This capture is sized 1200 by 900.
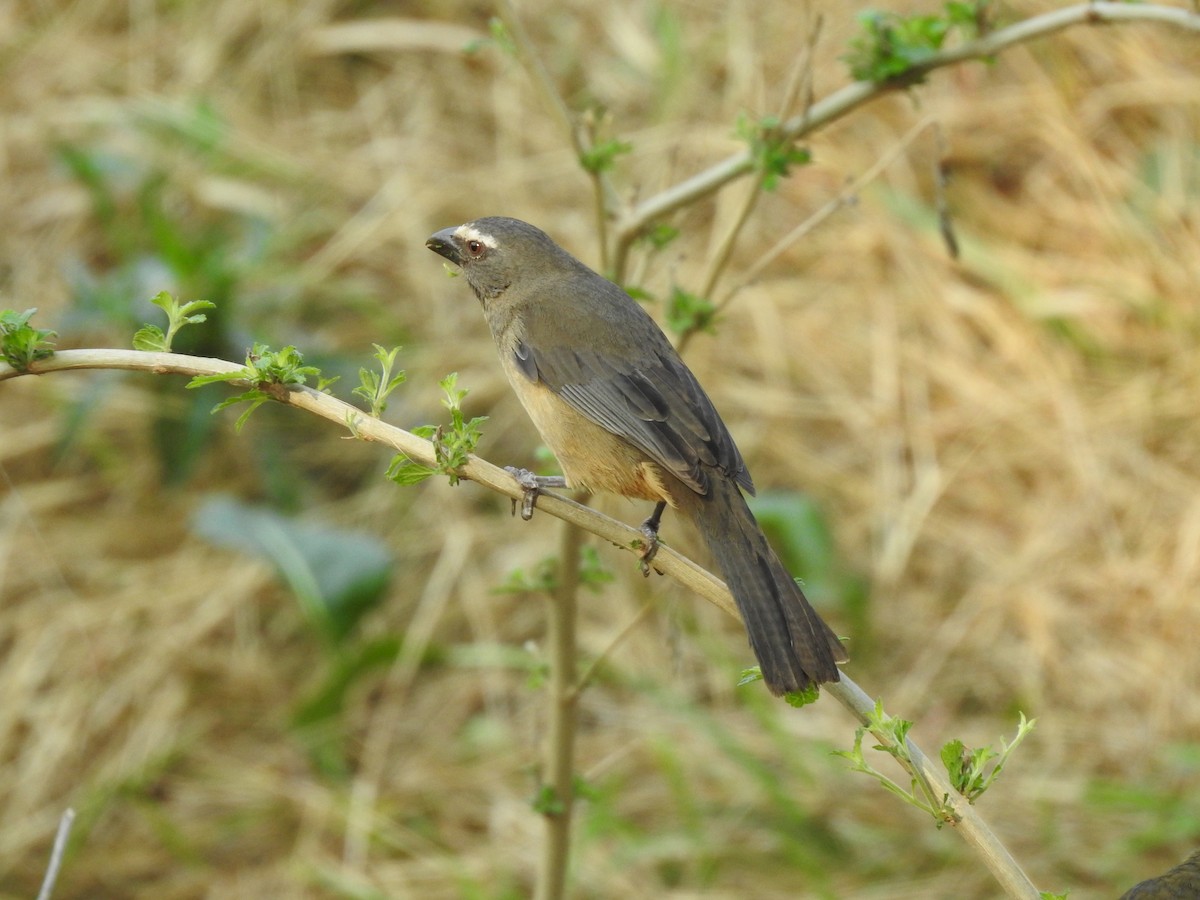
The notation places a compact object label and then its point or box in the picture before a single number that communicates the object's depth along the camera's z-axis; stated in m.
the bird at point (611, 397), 6.28
